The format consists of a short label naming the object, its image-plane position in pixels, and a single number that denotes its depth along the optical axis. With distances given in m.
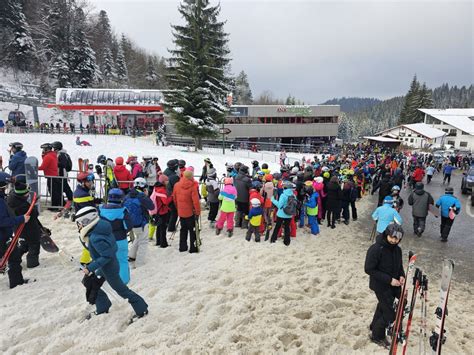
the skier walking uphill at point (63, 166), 9.55
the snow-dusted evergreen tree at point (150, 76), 66.44
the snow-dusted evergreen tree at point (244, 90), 94.06
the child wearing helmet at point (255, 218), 7.79
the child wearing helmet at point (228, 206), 7.91
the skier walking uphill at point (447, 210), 8.61
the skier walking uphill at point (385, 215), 6.69
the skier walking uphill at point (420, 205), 9.04
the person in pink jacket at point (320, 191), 9.34
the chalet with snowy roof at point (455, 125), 57.35
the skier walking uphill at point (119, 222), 4.75
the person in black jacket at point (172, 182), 7.95
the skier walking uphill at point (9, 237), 5.04
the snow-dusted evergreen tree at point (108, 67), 60.84
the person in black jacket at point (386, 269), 3.80
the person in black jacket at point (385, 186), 11.69
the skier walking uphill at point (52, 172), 9.37
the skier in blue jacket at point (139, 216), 5.93
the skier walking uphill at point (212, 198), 8.75
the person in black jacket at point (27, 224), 5.36
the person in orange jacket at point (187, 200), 6.62
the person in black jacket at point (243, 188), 8.45
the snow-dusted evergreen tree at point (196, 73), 23.97
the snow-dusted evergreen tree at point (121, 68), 64.69
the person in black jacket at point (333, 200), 9.41
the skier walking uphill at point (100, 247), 3.89
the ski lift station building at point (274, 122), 38.25
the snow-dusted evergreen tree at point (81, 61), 46.09
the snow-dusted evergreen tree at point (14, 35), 44.50
